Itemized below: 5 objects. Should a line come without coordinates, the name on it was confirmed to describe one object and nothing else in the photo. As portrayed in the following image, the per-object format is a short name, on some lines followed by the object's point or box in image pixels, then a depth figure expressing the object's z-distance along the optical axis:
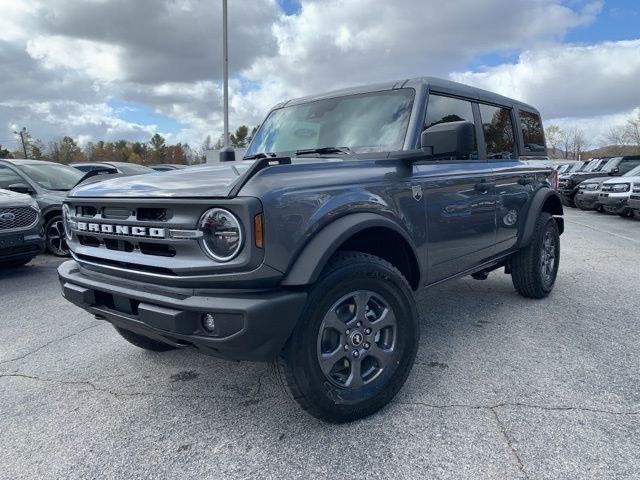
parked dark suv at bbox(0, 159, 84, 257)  7.74
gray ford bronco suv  2.16
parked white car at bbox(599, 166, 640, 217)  13.36
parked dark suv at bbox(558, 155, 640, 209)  18.02
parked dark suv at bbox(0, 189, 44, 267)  6.18
